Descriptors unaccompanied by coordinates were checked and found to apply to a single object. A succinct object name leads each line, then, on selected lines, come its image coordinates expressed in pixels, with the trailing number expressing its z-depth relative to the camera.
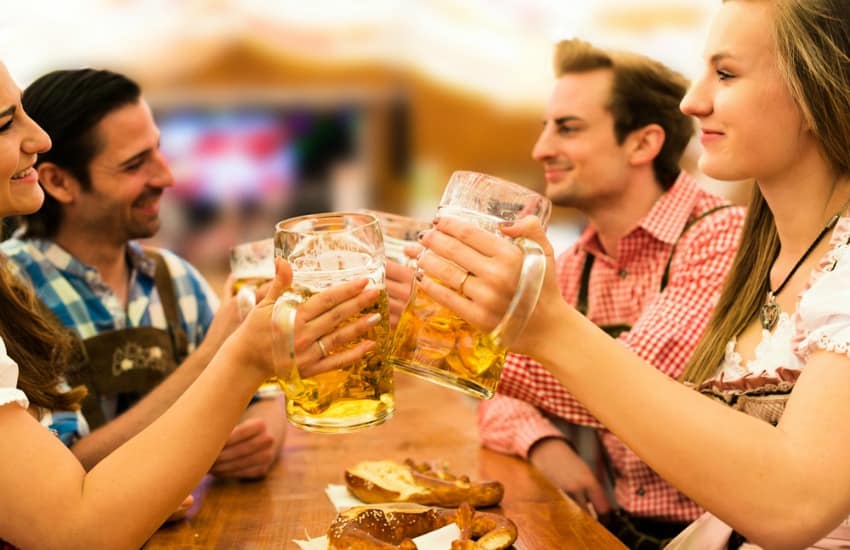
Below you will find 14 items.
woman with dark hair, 0.97
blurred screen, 4.00
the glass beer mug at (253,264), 1.42
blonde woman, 0.97
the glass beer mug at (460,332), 1.02
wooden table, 1.21
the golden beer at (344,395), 1.00
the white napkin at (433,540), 1.11
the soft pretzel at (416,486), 1.28
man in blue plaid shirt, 1.75
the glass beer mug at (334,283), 0.97
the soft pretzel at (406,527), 1.05
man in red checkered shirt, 1.77
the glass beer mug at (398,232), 1.42
